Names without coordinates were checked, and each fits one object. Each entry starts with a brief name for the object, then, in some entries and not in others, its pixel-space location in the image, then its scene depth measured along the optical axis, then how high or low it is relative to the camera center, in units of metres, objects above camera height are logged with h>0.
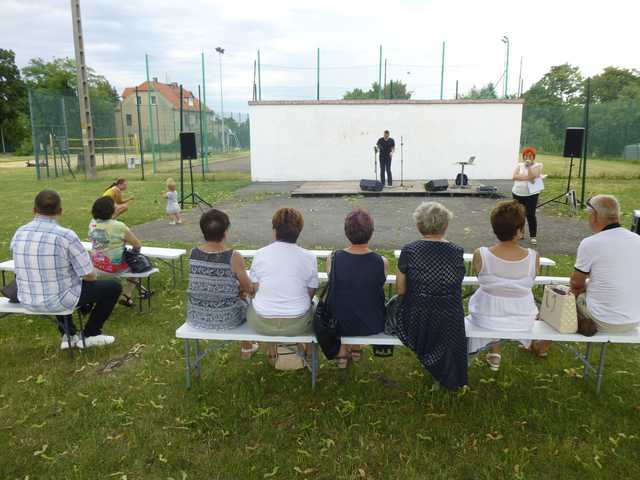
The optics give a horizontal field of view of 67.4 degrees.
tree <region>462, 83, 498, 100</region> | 22.78 +3.06
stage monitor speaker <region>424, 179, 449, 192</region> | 13.67 -0.92
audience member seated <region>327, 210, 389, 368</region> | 3.15 -0.85
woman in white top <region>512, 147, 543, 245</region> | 7.25 -0.44
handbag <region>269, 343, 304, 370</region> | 3.62 -1.53
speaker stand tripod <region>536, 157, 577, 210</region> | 10.23 -0.98
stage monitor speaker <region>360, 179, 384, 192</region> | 14.05 -0.95
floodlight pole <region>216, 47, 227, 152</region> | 31.05 +6.55
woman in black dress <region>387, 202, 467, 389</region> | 3.01 -0.94
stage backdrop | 18.31 +0.63
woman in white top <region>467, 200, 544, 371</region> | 3.15 -0.79
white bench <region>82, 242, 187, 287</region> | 5.25 -1.10
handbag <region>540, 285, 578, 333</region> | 3.12 -1.02
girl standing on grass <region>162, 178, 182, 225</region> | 9.10 -0.92
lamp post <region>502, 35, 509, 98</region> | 21.58 +3.62
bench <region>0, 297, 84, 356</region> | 3.60 -1.20
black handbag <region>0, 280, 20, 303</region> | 3.76 -1.09
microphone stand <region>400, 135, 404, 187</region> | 17.67 -0.15
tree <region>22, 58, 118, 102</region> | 49.19 +8.70
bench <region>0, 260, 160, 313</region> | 4.61 -1.17
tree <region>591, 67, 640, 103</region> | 53.03 +7.97
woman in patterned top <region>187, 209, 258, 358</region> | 3.28 -0.86
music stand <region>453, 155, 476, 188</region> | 14.60 -0.88
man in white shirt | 3.00 -0.72
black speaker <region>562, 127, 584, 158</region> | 10.42 +0.28
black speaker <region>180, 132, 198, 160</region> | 10.77 +0.16
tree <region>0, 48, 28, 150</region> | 50.09 +5.14
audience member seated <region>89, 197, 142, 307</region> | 4.52 -0.80
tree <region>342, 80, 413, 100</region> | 23.23 +3.30
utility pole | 16.91 +2.06
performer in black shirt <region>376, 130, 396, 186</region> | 15.04 +0.09
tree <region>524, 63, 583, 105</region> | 55.03 +7.88
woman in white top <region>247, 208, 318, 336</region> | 3.20 -0.86
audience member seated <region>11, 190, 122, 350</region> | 3.43 -0.79
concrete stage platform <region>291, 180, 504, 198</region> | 13.81 -1.12
